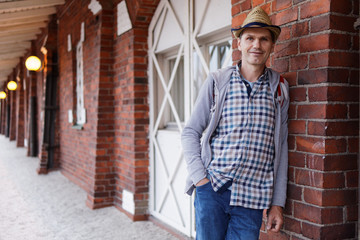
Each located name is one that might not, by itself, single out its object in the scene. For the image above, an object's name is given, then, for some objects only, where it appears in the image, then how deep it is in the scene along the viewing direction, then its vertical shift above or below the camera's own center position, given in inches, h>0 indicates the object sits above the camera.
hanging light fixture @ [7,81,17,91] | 592.4 +46.9
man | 78.3 -6.3
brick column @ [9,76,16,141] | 755.5 -11.5
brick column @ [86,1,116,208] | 211.6 -4.8
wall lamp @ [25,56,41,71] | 343.0 +48.6
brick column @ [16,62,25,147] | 619.8 -2.3
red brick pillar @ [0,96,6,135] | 997.8 -7.1
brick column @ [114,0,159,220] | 187.9 +4.5
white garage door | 144.0 +19.6
